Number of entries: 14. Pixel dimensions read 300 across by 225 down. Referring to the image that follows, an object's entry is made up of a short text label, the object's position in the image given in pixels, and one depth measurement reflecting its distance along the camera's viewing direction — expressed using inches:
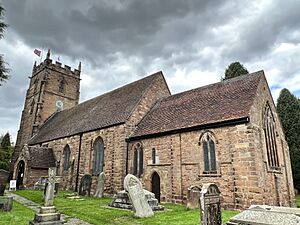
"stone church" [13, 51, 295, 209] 470.0
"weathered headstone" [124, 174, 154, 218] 380.2
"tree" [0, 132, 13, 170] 1424.7
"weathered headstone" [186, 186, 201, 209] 454.9
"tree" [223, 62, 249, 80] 1136.2
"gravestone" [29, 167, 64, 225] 303.3
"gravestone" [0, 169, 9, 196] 515.2
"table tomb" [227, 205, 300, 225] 222.3
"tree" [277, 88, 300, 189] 995.0
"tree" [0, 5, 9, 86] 423.8
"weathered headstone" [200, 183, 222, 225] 262.7
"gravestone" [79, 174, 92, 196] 672.4
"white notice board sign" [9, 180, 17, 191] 805.9
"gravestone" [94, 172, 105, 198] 641.6
